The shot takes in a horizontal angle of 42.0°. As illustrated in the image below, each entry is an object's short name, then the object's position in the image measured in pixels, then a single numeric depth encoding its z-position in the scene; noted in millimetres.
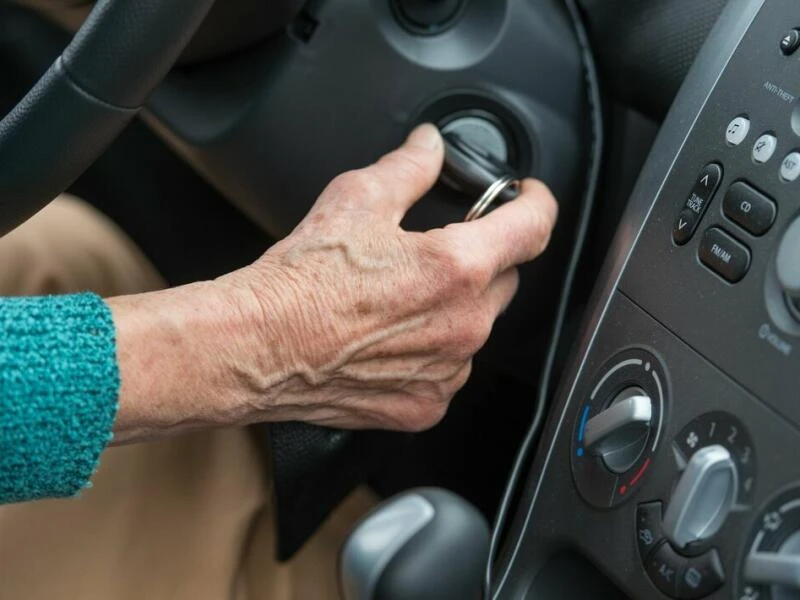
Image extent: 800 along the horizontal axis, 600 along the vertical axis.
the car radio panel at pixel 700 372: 503
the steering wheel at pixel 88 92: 525
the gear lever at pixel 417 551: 627
